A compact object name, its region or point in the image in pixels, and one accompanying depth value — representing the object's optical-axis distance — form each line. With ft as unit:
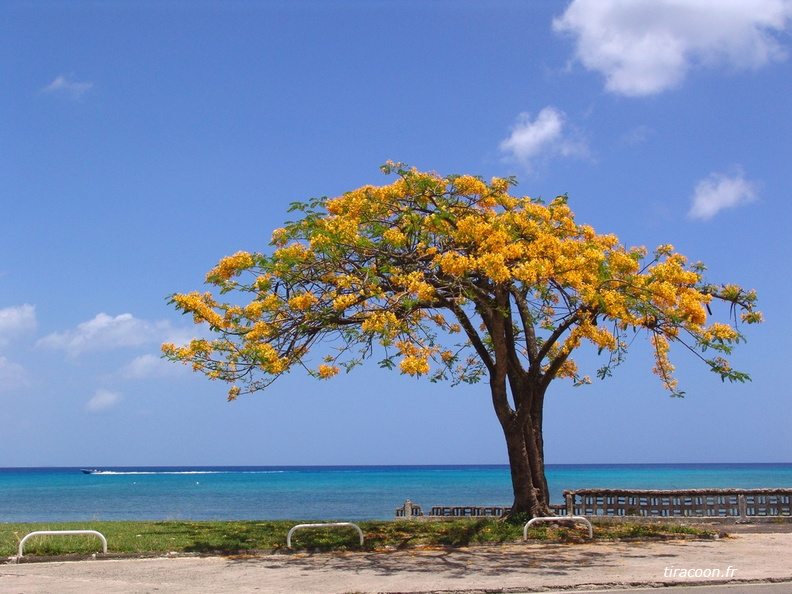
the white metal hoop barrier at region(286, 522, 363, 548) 41.50
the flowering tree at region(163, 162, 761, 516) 42.11
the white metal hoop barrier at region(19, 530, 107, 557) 37.81
